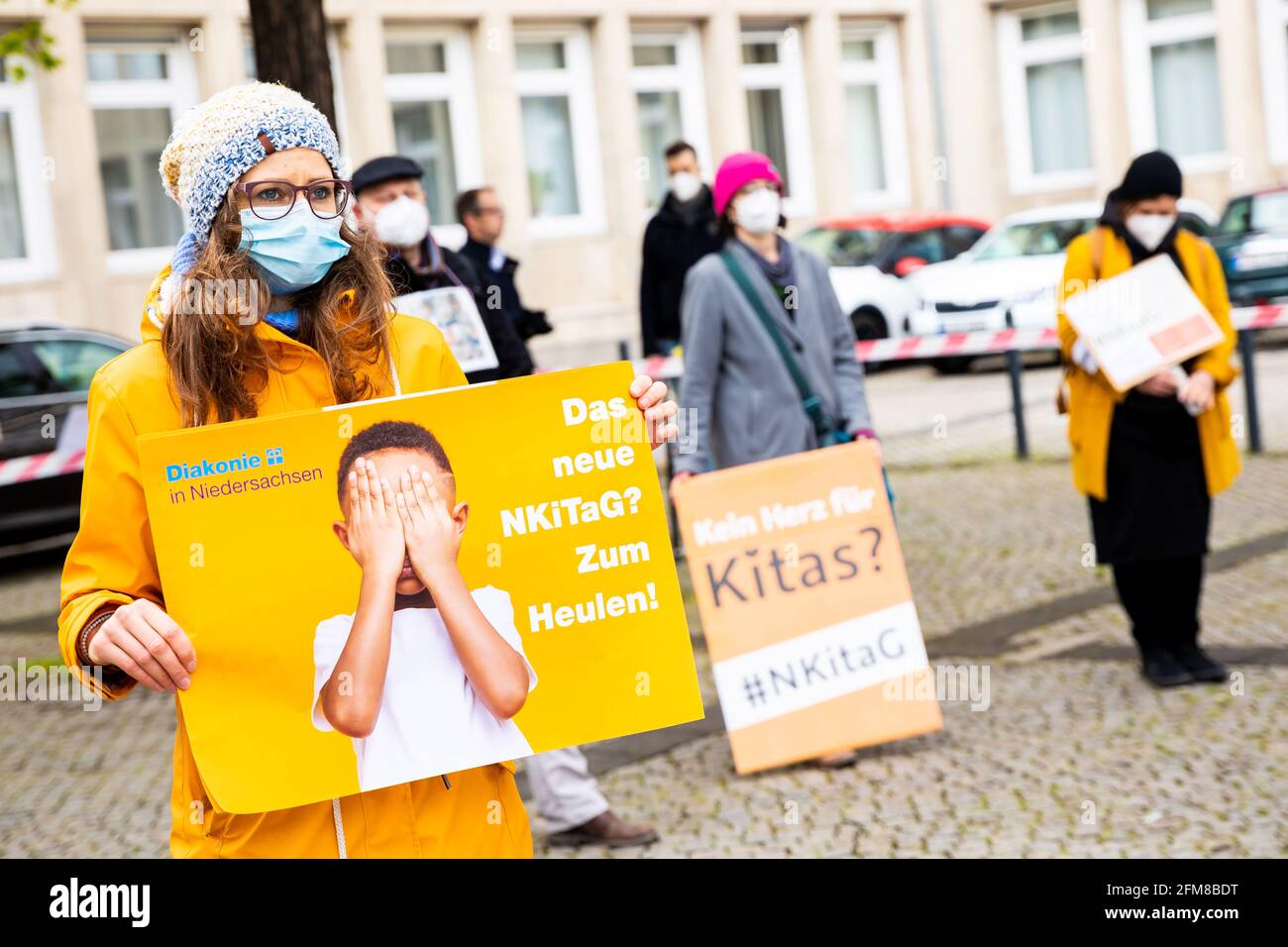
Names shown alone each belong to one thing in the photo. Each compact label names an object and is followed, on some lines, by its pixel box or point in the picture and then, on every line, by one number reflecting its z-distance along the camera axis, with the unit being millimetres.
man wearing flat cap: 5461
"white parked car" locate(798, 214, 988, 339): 21062
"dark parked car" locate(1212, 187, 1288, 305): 19422
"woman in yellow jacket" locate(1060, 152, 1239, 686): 6645
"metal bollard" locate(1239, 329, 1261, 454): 12531
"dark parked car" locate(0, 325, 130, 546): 12180
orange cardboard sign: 5910
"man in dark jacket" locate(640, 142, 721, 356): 9891
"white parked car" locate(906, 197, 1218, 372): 19688
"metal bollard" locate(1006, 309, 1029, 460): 13602
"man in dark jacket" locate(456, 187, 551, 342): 7027
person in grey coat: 6047
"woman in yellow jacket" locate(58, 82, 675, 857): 2547
